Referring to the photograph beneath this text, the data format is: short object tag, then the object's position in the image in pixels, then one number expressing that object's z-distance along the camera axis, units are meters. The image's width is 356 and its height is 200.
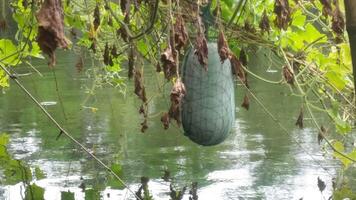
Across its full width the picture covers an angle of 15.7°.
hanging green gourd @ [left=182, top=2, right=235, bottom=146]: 5.56
